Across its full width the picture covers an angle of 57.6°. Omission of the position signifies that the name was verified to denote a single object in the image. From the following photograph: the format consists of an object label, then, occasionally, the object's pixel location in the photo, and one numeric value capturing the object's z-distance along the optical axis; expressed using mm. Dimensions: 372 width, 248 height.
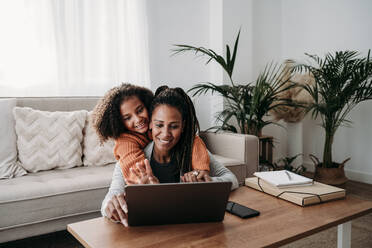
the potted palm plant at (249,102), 2539
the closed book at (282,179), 1345
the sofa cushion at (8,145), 1952
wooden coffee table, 918
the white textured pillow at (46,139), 2061
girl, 1288
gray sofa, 1635
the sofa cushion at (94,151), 2238
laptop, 903
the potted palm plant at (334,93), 2707
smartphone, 1107
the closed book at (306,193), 1219
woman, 1126
